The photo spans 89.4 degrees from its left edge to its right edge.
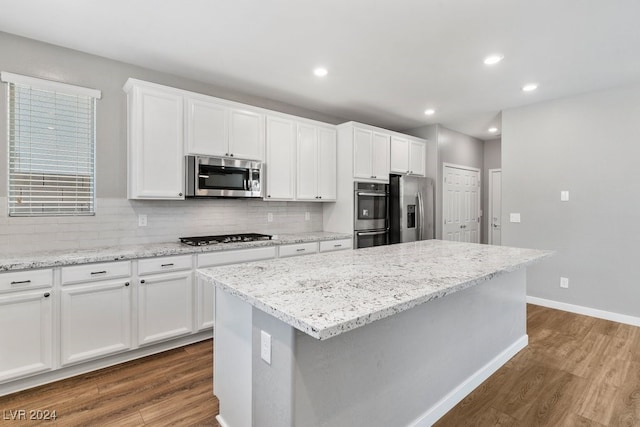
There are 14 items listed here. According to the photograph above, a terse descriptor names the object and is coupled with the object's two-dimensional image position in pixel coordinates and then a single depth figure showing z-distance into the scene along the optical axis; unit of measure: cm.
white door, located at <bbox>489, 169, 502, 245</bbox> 650
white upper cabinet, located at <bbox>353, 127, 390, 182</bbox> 441
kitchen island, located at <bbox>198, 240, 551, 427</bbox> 127
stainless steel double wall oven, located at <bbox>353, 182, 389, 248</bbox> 439
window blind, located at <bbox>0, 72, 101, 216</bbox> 260
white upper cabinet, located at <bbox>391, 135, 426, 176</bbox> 494
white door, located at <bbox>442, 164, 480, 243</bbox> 567
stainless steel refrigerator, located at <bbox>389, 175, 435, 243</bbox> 470
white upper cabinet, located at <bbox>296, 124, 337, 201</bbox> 411
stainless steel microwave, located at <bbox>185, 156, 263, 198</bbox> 315
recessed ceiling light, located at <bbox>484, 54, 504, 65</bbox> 292
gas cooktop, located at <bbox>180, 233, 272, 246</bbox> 312
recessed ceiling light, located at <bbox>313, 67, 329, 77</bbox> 322
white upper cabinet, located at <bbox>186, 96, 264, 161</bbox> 318
